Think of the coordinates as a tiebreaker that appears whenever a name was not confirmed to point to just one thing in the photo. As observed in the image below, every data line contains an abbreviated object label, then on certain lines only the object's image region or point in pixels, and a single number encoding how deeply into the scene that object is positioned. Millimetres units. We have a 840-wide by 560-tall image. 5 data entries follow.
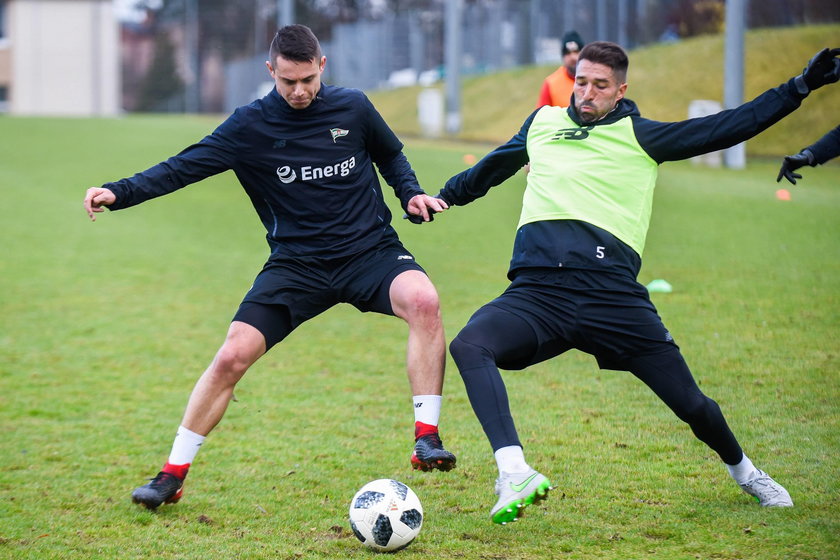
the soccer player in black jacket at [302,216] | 10898
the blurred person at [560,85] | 23797
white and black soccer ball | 9469
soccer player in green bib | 9609
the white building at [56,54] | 125187
